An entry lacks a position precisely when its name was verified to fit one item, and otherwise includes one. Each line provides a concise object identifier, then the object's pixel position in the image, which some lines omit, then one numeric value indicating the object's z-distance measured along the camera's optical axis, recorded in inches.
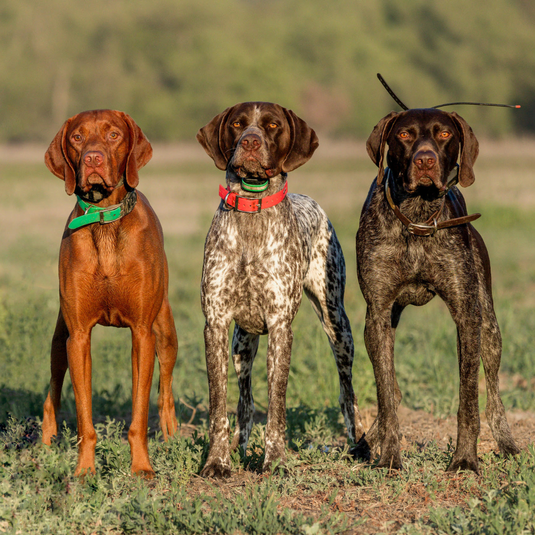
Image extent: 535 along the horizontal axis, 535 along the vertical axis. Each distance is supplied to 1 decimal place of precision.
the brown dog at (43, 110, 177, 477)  377.7
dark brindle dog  377.1
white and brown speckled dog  396.8
